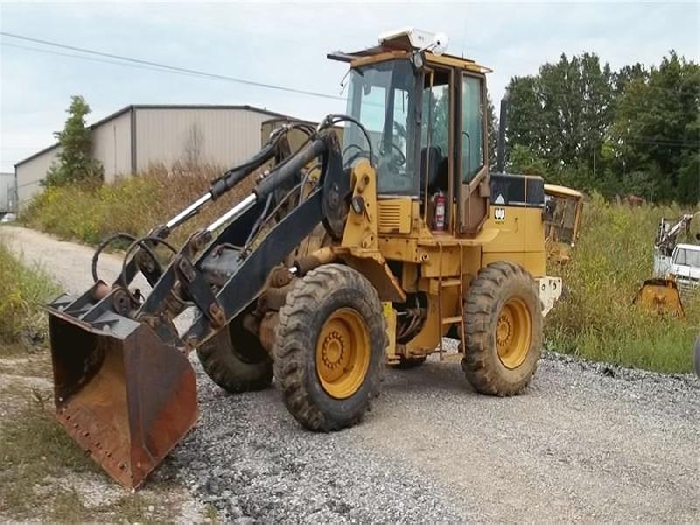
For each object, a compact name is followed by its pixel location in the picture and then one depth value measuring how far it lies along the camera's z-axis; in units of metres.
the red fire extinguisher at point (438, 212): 7.19
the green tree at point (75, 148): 37.03
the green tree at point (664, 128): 38.28
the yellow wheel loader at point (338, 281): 5.22
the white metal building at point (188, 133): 33.06
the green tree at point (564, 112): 51.62
